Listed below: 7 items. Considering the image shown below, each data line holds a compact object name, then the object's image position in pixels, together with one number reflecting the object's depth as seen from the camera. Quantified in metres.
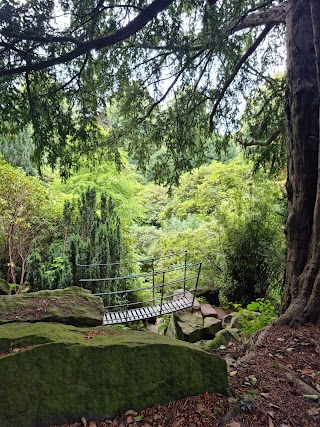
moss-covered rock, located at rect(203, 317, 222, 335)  4.94
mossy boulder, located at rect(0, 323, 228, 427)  1.69
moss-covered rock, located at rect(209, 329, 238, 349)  3.68
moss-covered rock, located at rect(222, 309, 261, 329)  4.64
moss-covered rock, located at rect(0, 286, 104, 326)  2.77
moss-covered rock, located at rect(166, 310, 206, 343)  4.88
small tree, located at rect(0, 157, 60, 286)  6.41
